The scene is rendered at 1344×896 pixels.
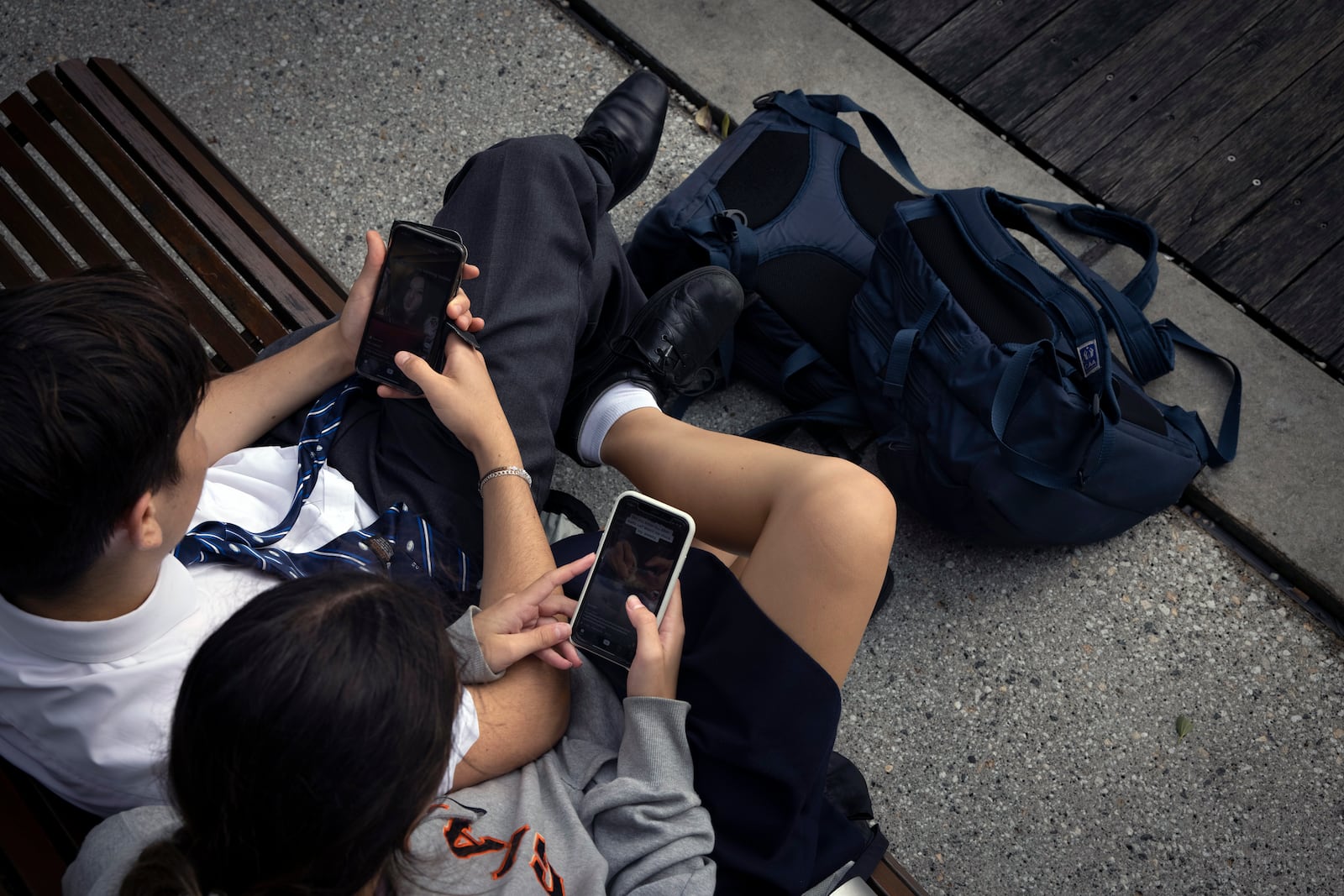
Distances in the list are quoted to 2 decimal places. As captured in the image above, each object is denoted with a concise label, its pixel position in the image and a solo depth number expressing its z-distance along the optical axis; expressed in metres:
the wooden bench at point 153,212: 1.82
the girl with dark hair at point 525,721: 0.88
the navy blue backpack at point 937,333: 1.93
